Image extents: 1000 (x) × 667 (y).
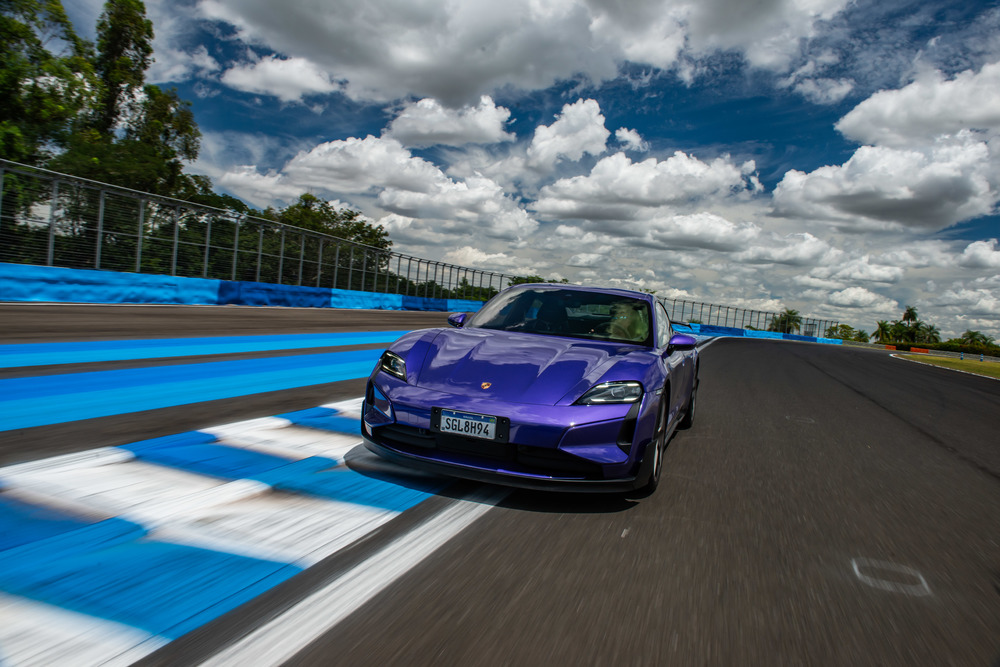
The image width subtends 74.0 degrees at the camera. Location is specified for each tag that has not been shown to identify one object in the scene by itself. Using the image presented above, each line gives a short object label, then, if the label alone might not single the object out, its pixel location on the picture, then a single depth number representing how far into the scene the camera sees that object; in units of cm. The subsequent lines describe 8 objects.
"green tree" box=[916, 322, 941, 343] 12725
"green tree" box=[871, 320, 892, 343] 12781
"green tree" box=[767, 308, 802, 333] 7197
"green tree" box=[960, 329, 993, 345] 11656
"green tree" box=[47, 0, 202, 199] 5175
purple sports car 328
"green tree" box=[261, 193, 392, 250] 8150
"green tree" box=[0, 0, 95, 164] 3809
